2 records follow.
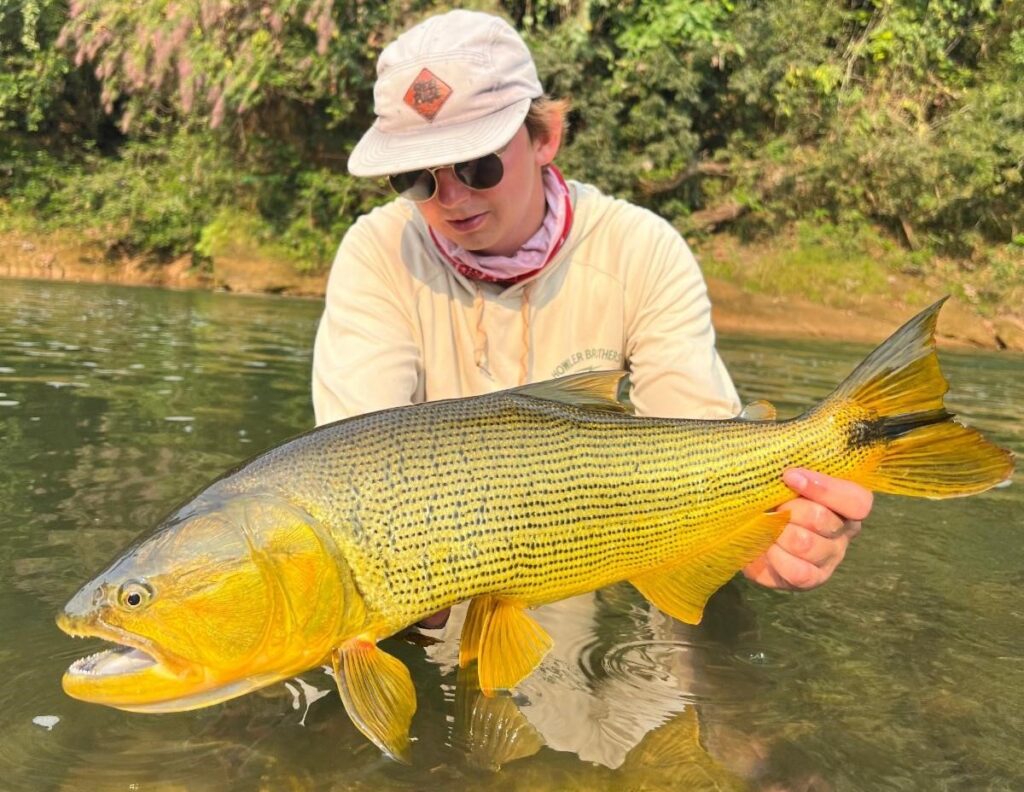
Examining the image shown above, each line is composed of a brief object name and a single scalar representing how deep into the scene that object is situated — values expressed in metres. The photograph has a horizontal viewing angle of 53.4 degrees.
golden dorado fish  0.69
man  1.05
